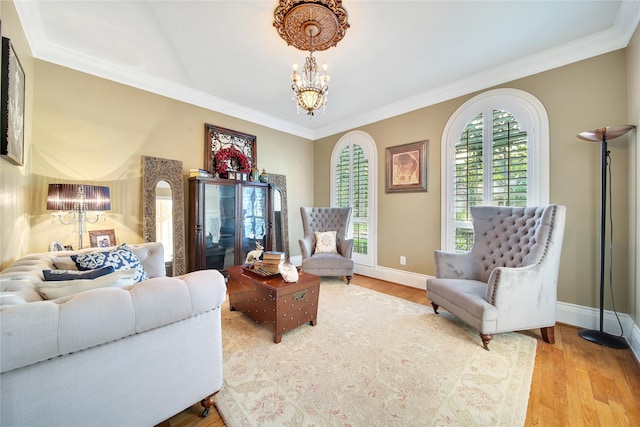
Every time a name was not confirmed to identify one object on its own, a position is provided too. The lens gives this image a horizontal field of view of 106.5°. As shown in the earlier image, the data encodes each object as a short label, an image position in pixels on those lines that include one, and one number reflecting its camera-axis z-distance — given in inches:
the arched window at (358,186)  163.3
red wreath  143.8
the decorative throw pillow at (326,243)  153.9
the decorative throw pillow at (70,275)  48.9
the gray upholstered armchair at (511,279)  78.0
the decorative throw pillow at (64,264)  63.3
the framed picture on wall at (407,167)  139.9
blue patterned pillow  64.8
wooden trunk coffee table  80.9
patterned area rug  53.9
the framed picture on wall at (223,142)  144.3
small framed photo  105.2
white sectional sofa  31.9
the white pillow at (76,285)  42.1
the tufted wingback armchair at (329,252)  141.6
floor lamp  81.4
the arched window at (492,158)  104.6
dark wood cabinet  130.0
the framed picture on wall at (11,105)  61.8
